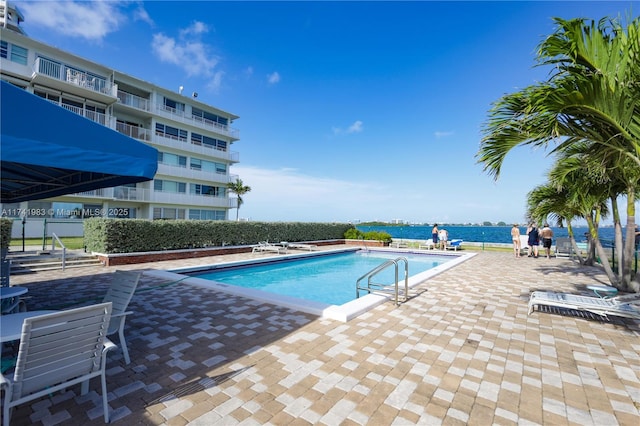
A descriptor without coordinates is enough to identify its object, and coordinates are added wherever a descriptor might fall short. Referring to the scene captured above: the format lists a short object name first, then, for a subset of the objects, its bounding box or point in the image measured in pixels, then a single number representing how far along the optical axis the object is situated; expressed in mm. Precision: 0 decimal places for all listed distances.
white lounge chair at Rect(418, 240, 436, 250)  21106
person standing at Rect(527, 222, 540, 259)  16438
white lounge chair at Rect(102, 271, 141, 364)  3709
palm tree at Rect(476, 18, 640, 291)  3592
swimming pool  5973
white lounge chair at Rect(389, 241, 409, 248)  23095
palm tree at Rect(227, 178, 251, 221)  34719
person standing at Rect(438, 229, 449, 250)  20547
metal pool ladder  6442
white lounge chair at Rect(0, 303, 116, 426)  2176
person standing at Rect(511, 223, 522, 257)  17031
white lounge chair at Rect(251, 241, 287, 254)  17203
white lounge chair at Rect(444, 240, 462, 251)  21062
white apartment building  21672
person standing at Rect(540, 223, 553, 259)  16308
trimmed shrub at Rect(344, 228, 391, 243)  24047
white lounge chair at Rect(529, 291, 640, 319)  5234
